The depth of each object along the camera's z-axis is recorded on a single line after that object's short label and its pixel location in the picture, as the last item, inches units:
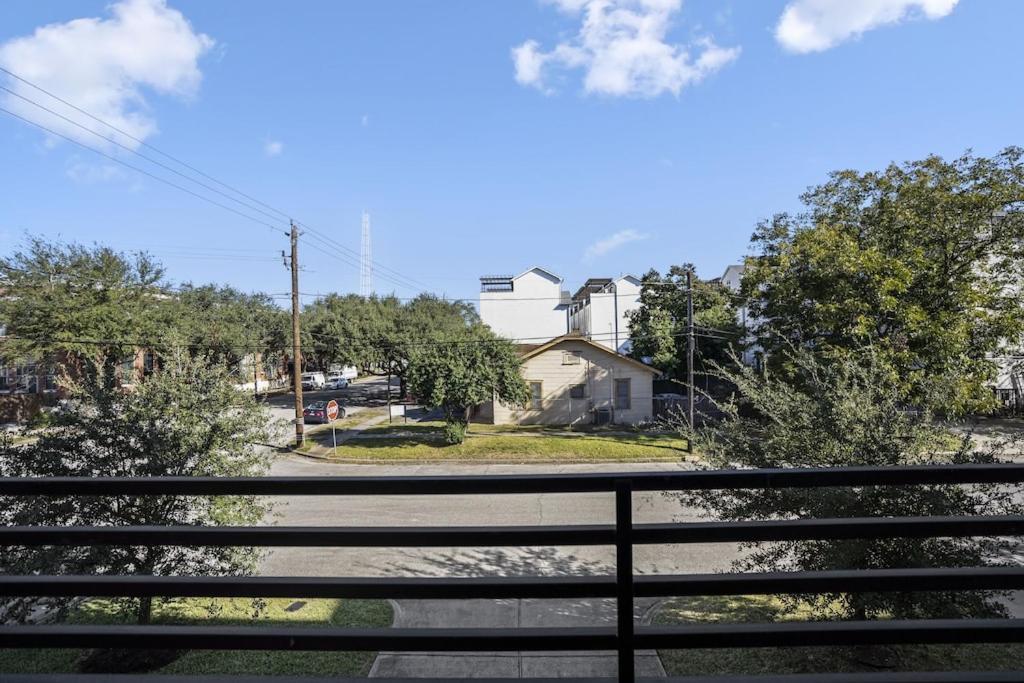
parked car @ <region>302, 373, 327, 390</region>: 1827.0
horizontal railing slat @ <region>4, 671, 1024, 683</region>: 55.4
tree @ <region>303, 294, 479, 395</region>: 1251.8
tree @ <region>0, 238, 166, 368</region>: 917.2
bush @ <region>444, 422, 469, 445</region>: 818.2
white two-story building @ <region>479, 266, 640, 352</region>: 1820.9
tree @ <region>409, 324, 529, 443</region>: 793.6
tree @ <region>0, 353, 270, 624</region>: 198.2
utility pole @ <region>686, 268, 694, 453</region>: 721.4
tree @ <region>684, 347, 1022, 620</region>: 171.2
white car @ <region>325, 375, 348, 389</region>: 1822.1
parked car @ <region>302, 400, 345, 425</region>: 1094.4
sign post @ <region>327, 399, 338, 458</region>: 775.1
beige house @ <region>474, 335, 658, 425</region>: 1020.5
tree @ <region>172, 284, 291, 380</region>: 1284.4
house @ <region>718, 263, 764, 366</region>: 782.5
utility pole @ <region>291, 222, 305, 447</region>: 836.0
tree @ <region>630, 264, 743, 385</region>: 1317.7
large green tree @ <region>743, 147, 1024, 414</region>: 536.1
